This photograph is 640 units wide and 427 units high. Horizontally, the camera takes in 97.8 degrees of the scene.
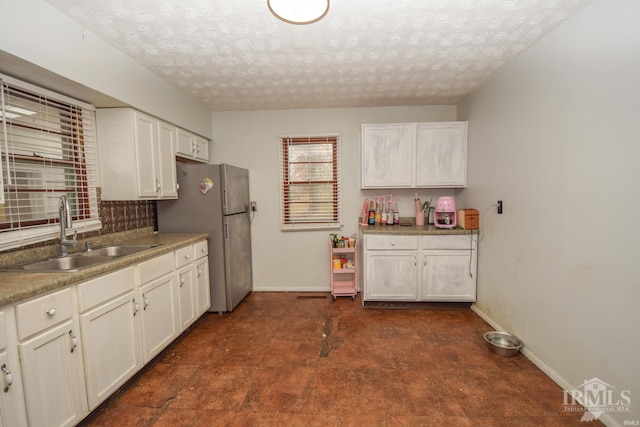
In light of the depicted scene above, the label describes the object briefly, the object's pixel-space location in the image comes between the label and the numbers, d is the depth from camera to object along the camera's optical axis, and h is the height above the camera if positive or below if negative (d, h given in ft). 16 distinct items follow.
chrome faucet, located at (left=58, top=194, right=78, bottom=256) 6.25 -0.52
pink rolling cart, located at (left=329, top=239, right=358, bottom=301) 11.37 -3.02
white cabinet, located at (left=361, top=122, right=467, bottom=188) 10.66 +1.53
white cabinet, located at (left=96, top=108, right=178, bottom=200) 7.54 +1.24
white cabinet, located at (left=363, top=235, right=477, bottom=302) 10.03 -2.69
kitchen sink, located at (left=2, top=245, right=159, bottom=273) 5.75 -1.39
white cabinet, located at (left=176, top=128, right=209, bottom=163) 9.97 +1.98
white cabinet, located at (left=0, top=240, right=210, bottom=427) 4.04 -2.60
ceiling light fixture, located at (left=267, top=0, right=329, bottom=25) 3.98 +2.72
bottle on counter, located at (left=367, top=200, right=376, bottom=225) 11.43 -0.96
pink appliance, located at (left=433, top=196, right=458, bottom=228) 10.32 -0.74
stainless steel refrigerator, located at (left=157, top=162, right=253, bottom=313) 9.75 -0.65
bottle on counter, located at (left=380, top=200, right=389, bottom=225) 11.52 -0.97
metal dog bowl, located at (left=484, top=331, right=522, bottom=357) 7.22 -4.08
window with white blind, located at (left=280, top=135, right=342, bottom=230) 12.10 +0.57
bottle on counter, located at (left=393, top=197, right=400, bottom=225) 11.62 -0.97
